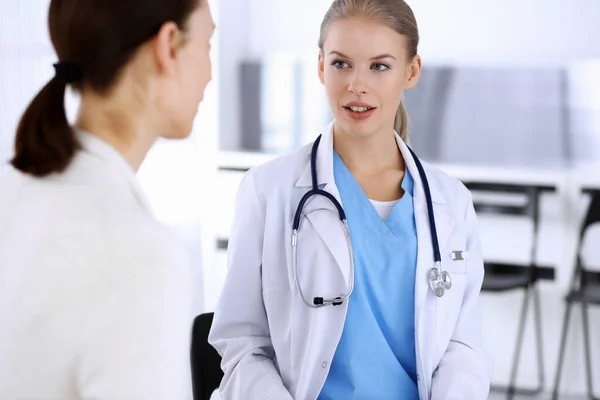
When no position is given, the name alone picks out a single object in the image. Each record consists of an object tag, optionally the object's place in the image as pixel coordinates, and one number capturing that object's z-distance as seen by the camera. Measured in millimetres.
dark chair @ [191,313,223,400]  2479
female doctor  2294
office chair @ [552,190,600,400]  3877
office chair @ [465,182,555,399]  4141
